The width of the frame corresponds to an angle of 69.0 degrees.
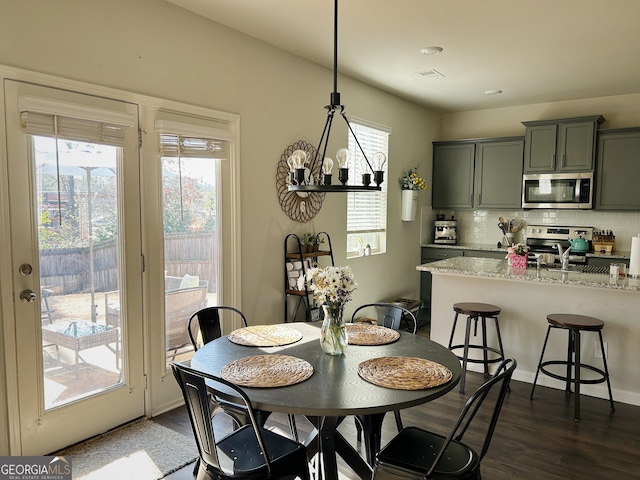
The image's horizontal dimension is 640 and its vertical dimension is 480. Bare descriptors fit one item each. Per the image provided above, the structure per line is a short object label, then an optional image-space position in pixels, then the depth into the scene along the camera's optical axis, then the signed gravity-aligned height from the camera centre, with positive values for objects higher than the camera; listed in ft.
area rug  8.47 -4.85
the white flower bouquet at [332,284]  7.18 -1.21
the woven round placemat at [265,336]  8.26 -2.42
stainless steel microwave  18.40 +0.73
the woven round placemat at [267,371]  6.48 -2.43
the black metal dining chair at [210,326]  9.17 -2.51
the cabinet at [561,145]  18.21 +2.56
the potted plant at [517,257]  13.82 -1.46
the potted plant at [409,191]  19.66 +0.69
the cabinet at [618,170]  17.62 +1.48
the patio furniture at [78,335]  8.95 -2.63
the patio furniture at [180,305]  11.12 -2.45
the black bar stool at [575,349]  11.06 -3.51
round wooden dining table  5.88 -2.47
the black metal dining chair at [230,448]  6.00 -3.45
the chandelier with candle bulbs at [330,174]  7.52 +0.56
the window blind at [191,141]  10.48 +1.52
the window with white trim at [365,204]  17.05 +0.10
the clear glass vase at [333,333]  7.45 -2.07
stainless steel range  18.76 -1.27
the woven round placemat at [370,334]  8.38 -2.41
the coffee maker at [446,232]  21.83 -1.16
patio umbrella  8.66 +0.76
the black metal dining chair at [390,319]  9.58 -2.43
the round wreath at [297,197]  13.67 +0.29
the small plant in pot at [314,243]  14.58 -1.15
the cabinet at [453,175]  21.42 +1.51
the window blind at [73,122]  8.26 +1.58
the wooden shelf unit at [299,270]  13.69 -1.89
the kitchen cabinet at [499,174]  20.13 +1.49
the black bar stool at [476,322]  12.42 -3.22
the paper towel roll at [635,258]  12.09 -1.28
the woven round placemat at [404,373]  6.43 -2.42
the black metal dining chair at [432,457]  6.09 -3.49
